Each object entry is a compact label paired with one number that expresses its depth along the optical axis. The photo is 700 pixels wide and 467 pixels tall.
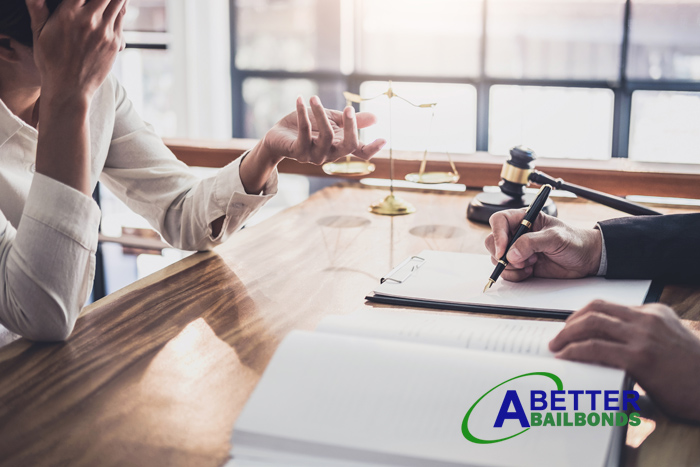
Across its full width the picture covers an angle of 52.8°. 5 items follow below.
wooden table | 0.63
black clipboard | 0.90
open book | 0.56
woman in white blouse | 0.89
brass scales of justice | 1.50
